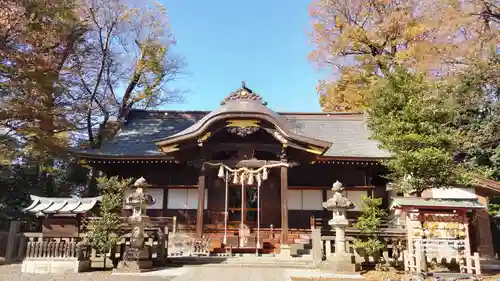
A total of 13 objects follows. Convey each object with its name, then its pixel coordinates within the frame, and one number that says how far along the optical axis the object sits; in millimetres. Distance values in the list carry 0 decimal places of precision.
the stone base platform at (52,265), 9906
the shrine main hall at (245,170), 14234
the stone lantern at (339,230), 10031
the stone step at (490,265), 11433
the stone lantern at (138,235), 10091
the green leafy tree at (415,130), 10742
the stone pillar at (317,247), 10906
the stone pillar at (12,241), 13154
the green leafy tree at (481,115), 18594
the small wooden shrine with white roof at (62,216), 10280
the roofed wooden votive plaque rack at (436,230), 9164
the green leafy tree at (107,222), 10391
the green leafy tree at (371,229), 10406
